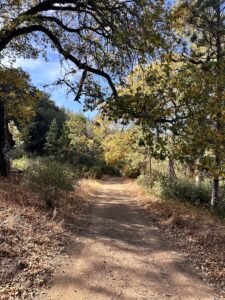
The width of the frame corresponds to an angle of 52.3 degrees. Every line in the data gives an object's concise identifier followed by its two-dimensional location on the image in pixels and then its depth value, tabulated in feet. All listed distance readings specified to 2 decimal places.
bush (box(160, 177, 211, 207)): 37.49
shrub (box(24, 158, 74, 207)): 25.93
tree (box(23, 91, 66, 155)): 104.92
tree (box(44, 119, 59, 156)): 94.66
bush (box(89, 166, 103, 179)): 88.13
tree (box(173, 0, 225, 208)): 26.81
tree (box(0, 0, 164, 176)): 22.95
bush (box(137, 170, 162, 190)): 48.25
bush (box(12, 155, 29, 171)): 50.40
